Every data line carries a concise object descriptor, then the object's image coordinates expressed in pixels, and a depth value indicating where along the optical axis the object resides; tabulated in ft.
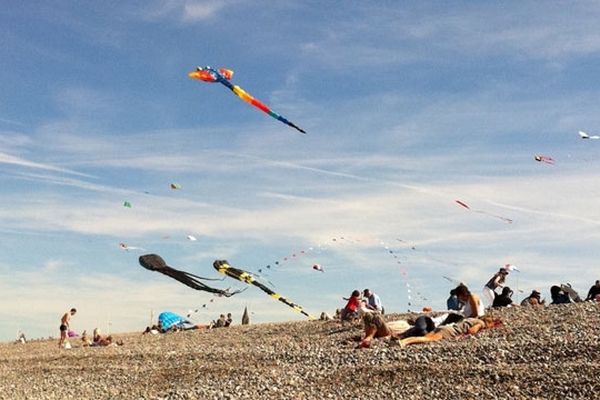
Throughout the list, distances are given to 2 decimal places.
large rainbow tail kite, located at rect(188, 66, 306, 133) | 56.80
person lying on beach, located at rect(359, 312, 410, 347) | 80.59
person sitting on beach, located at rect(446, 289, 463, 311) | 96.92
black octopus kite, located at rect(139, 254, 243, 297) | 109.40
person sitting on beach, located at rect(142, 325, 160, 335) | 130.19
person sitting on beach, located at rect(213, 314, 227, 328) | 128.77
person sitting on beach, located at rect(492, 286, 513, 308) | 96.89
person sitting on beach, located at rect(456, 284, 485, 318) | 80.59
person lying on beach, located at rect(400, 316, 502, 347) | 74.64
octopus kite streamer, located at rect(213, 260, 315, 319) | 112.47
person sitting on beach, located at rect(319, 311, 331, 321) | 108.37
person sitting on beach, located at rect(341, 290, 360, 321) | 97.30
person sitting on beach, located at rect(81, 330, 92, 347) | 118.53
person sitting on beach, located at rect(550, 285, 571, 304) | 98.17
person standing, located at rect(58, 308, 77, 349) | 116.26
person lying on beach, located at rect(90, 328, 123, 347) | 112.47
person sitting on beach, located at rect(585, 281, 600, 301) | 98.72
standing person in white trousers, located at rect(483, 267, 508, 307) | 94.02
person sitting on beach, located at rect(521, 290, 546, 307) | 98.37
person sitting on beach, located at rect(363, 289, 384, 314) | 104.32
